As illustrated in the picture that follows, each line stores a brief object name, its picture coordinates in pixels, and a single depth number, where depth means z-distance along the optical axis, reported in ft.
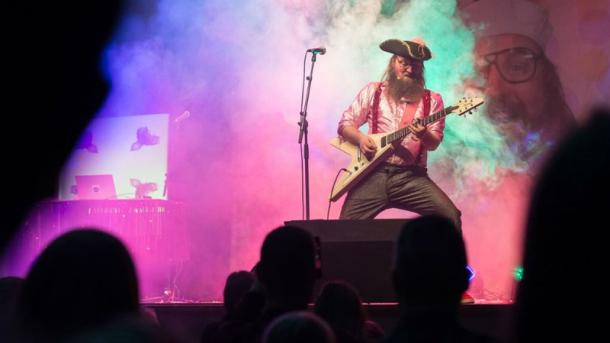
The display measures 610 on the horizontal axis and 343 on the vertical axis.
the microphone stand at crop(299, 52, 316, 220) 26.90
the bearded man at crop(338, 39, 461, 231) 24.93
